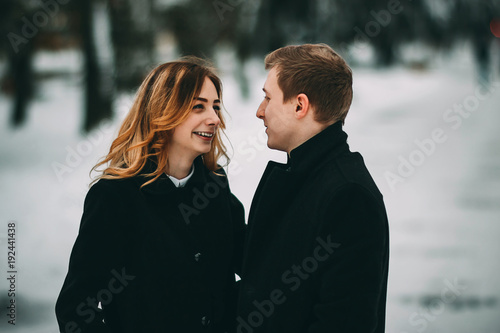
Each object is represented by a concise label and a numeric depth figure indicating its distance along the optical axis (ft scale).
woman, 7.07
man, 6.26
